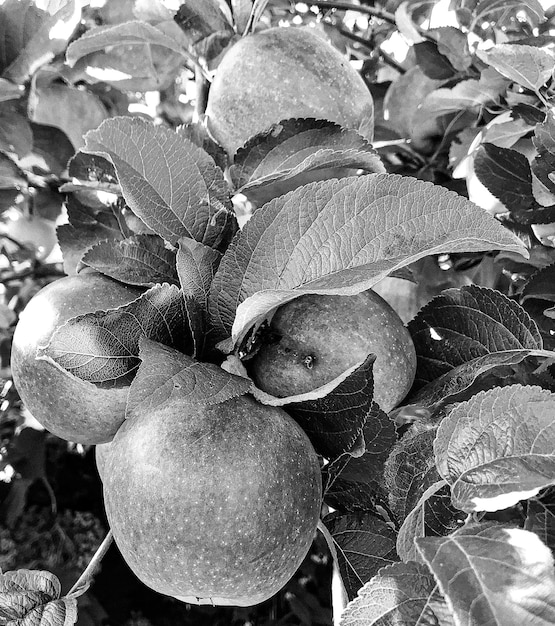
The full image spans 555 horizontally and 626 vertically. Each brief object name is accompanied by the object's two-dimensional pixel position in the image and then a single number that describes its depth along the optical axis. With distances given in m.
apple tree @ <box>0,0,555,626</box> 0.42
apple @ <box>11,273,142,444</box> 0.53
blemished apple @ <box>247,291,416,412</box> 0.52
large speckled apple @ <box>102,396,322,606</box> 0.44
